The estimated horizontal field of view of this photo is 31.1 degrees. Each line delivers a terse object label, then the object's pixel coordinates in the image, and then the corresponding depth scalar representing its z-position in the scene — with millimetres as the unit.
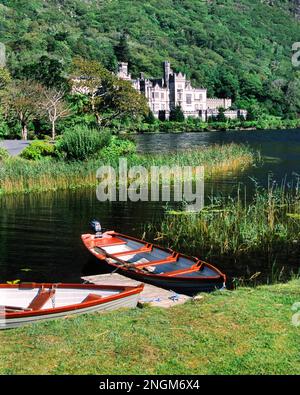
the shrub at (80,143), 33938
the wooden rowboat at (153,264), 13414
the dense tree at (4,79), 54750
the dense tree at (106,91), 56188
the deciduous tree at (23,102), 54812
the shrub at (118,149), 36450
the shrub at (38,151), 36312
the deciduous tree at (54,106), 55344
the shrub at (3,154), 33262
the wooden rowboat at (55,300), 10172
